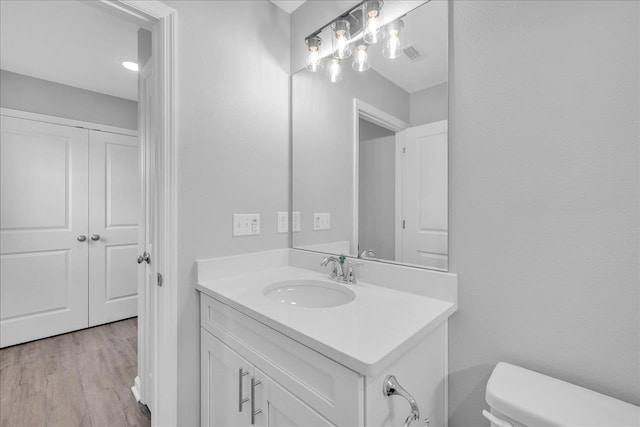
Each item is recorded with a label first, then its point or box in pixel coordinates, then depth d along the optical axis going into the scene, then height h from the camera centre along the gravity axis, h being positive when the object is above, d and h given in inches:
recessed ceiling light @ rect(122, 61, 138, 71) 94.2 +50.7
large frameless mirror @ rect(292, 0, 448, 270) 43.6 +14.6
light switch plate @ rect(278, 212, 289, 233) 64.5 -2.5
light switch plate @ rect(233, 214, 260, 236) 56.0 -2.7
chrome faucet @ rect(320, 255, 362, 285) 50.7 -11.3
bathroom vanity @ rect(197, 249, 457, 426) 27.4 -16.3
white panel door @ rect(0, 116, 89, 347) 95.7 -6.9
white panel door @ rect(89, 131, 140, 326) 112.3 -6.7
